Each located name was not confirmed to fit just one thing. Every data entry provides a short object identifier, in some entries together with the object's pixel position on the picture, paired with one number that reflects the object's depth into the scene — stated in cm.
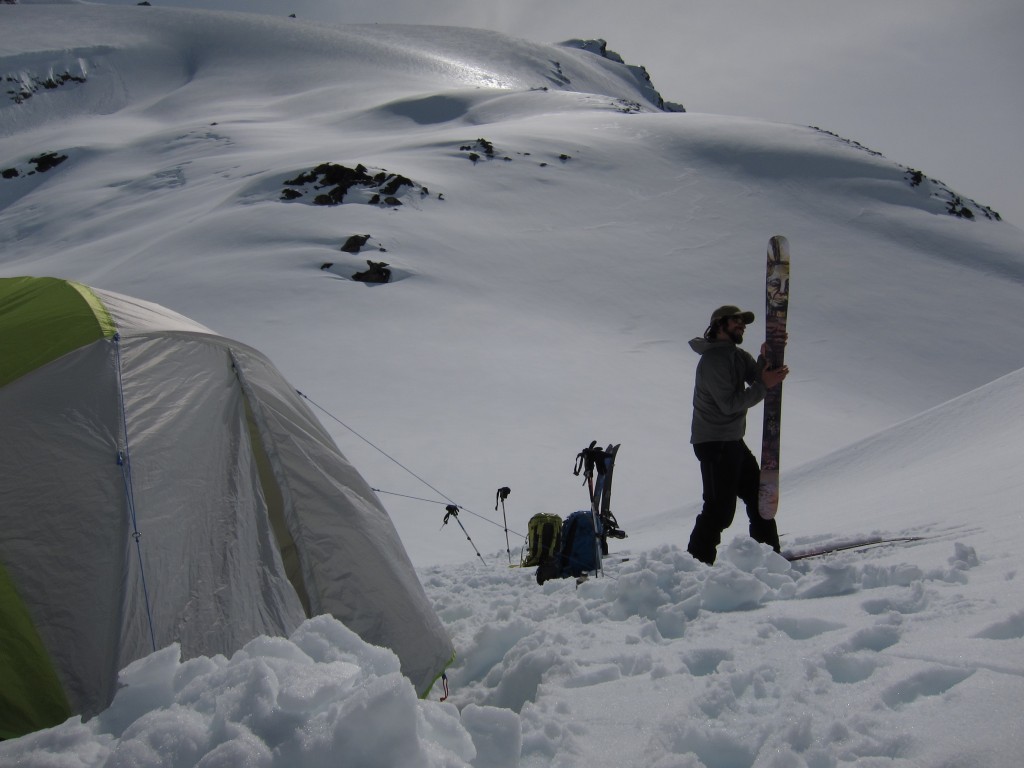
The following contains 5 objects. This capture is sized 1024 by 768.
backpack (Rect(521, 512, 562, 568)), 580
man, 451
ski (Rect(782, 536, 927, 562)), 438
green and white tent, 296
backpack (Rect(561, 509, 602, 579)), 526
